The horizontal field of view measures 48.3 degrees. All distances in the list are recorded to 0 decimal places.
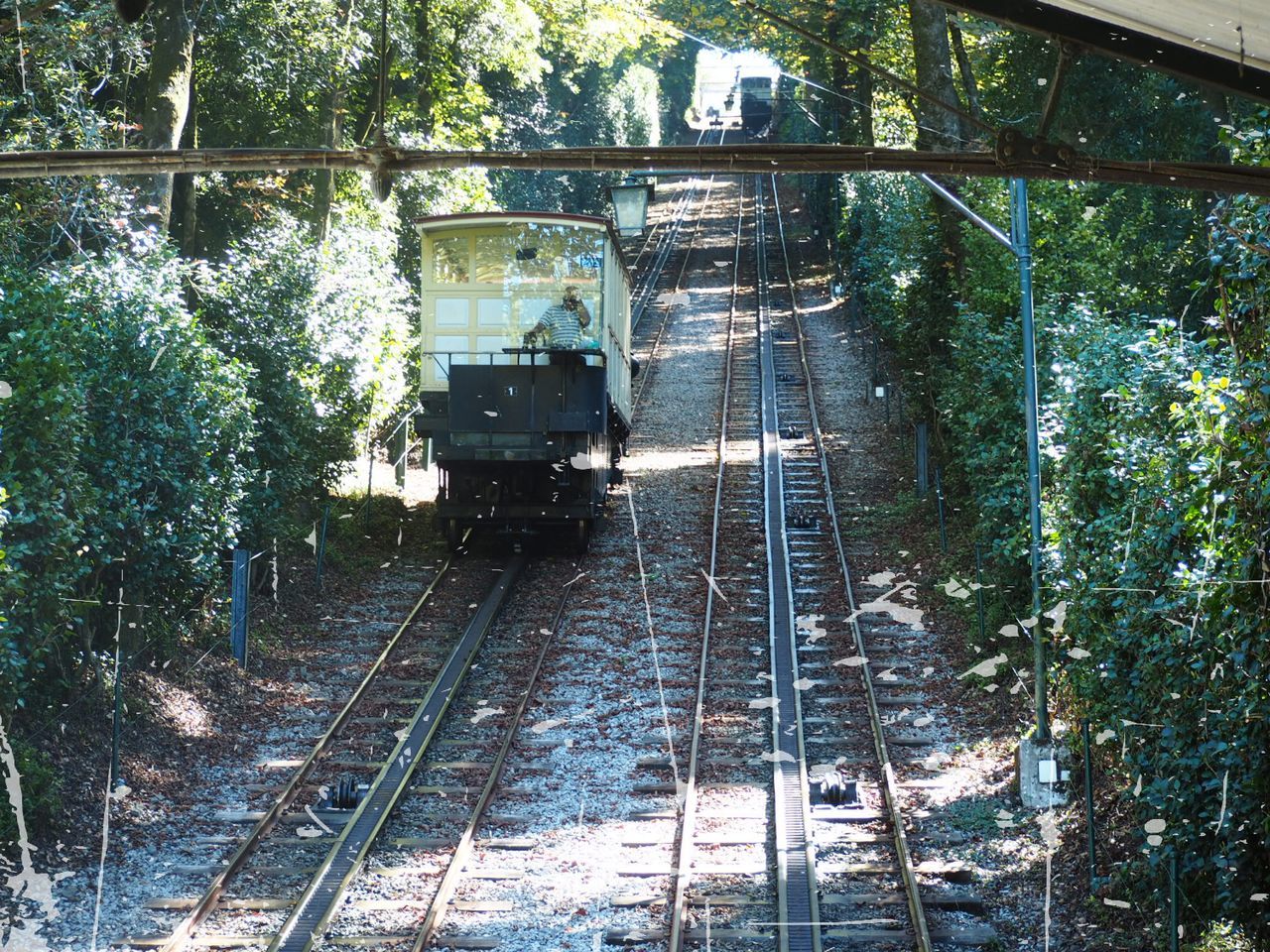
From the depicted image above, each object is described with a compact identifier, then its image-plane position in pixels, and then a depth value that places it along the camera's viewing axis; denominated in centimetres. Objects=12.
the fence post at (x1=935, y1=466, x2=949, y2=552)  1883
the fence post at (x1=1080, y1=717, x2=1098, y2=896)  1009
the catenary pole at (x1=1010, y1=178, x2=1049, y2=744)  1145
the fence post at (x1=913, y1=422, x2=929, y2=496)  2189
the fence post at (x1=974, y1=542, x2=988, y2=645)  1532
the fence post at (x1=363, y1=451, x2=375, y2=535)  2109
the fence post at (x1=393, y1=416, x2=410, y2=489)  2452
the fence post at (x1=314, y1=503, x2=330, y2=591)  1809
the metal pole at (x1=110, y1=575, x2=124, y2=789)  1166
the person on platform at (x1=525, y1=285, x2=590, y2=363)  1916
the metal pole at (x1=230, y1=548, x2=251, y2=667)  1512
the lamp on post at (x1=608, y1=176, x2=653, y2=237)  1666
